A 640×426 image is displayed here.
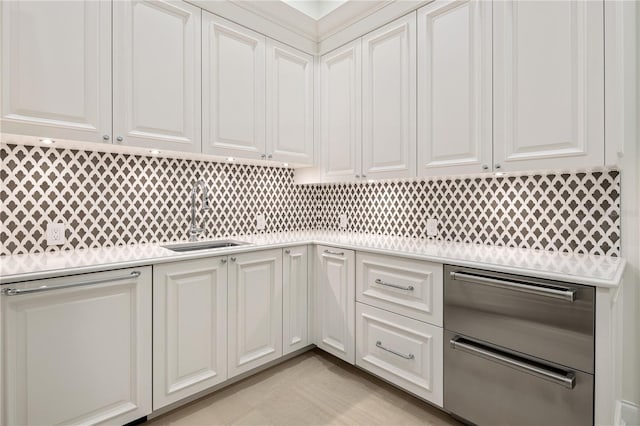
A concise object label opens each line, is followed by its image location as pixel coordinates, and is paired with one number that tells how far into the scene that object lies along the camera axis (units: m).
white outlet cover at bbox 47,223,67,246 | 1.84
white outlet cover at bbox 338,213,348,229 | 3.07
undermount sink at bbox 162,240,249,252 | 2.24
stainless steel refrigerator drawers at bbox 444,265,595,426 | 1.33
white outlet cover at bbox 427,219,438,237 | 2.42
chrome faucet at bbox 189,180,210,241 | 2.38
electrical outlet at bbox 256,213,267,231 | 2.86
